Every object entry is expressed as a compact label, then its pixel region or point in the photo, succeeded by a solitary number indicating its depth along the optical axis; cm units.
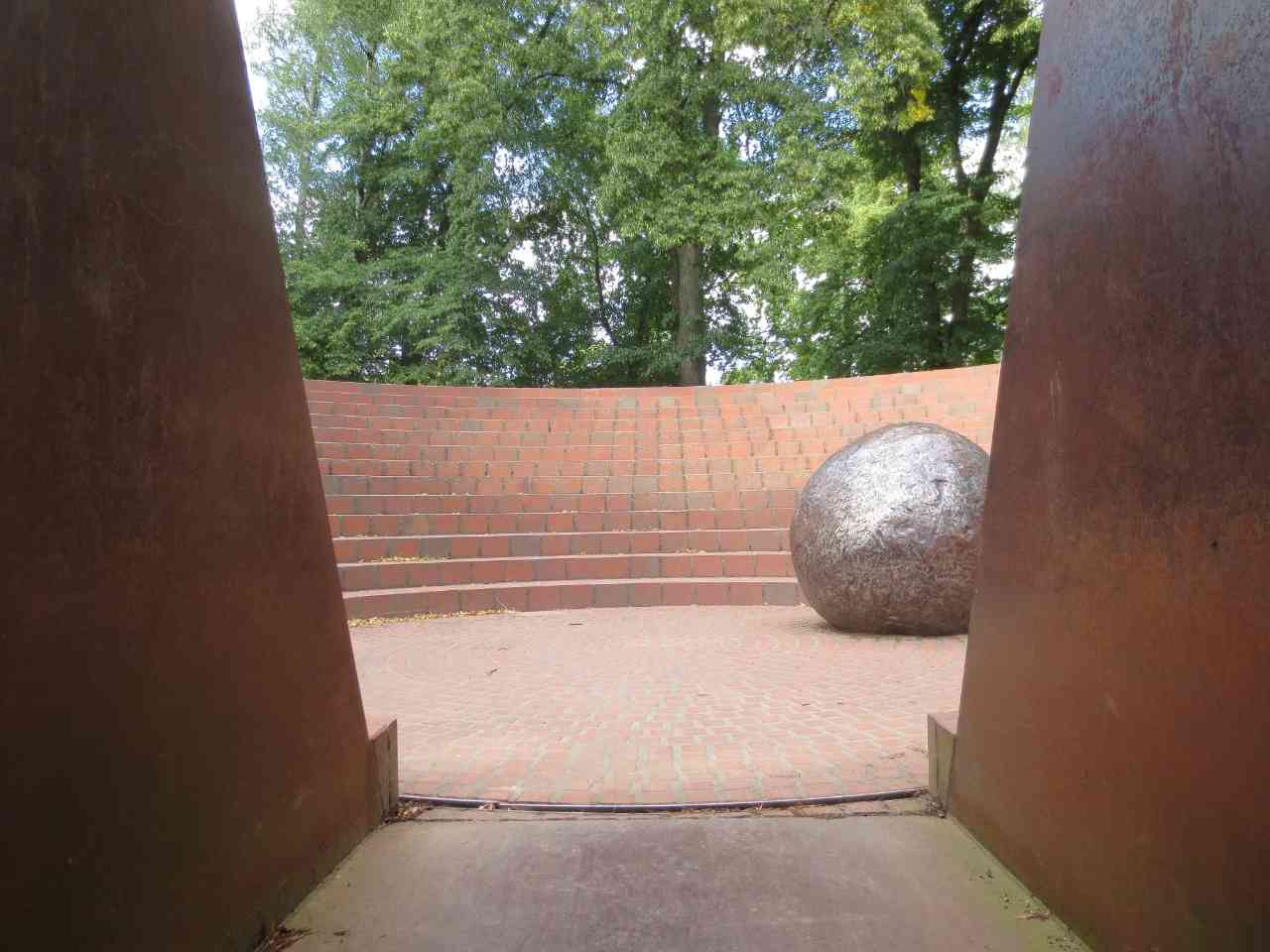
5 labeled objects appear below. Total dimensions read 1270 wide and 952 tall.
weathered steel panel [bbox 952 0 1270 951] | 147
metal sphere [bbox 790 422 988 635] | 596
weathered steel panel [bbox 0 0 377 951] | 143
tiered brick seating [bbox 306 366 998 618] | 924
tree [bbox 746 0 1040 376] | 1794
